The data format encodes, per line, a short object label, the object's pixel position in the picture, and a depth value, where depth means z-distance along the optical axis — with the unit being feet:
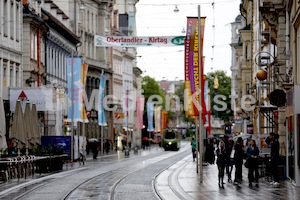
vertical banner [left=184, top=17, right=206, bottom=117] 126.31
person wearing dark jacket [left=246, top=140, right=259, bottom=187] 113.50
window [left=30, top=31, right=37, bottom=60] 237.66
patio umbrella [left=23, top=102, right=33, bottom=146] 145.80
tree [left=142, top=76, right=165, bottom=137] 549.25
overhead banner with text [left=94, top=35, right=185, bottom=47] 176.04
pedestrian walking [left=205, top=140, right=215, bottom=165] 195.31
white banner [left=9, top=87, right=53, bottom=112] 188.44
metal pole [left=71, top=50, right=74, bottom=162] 212.68
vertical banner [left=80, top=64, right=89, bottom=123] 217.99
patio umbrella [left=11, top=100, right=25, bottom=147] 140.46
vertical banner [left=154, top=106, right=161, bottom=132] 440.86
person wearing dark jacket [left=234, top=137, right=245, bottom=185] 113.91
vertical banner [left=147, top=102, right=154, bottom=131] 379.14
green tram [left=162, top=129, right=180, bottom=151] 388.37
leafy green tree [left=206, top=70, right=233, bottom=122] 619.67
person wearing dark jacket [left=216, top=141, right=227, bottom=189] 106.22
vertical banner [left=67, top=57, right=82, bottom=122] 213.66
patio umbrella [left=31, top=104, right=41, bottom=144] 149.28
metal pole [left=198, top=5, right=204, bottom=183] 115.36
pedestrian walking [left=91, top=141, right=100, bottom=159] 249.67
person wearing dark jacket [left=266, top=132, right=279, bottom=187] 109.29
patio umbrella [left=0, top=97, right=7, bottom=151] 126.21
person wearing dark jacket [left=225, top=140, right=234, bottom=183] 114.17
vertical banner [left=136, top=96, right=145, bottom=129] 354.13
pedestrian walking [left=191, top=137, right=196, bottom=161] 208.78
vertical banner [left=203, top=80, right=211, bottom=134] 194.75
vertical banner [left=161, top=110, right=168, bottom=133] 478.22
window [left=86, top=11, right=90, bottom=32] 383.61
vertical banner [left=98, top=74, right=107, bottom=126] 256.07
